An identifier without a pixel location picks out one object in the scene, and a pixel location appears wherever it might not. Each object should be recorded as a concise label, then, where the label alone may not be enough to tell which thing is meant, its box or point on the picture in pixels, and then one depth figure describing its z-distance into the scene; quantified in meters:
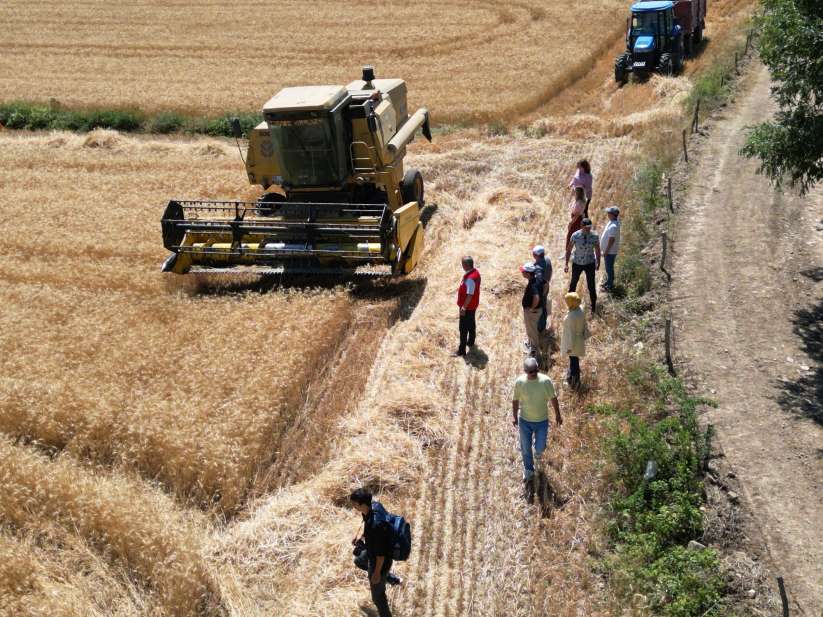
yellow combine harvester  14.03
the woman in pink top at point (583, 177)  14.51
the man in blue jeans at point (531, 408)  8.62
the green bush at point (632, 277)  12.96
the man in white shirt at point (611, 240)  12.21
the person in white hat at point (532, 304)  10.56
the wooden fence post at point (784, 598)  6.66
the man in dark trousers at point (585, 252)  11.84
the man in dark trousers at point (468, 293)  11.18
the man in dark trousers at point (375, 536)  6.80
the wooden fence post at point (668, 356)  10.62
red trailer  28.02
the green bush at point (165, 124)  26.75
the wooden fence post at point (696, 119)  19.73
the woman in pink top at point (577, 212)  13.49
